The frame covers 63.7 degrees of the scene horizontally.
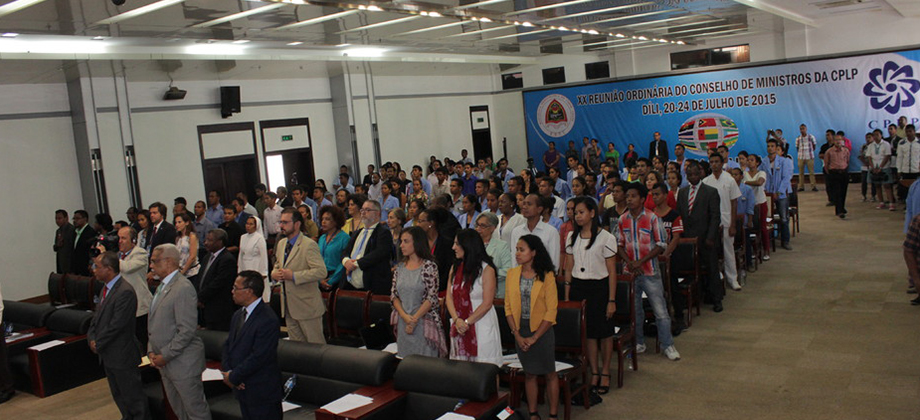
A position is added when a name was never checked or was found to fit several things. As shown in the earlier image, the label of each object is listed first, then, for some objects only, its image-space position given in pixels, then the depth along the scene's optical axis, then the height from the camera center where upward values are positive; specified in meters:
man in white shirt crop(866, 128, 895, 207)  12.99 -0.99
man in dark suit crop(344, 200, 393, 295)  6.29 -0.84
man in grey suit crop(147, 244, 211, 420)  4.76 -1.02
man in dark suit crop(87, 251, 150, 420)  5.20 -1.11
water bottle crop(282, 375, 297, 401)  4.85 -1.44
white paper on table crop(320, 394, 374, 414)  4.38 -1.47
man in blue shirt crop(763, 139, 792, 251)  10.45 -0.92
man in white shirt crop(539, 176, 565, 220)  7.80 -0.57
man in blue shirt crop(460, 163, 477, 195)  14.09 -0.64
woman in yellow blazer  4.73 -1.09
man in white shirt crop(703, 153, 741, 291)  8.17 -0.92
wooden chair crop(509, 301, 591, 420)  5.16 -1.48
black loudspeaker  13.31 +1.25
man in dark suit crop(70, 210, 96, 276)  9.90 -0.79
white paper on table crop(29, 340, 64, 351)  6.85 -1.46
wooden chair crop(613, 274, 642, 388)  5.85 -1.47
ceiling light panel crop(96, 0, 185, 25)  6.68 +1.56
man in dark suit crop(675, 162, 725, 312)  7.56 -1.00
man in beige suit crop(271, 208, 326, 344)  5.87 -0.95
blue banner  15.40 +0.40
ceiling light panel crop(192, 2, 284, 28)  7.21 +1.56
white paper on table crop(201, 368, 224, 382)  5.32 -1.46
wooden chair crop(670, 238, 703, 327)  7.24 -1.34
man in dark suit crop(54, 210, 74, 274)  10.15 -0.76
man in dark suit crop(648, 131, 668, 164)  17.73 -0.45
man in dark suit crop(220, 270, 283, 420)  4.34 -1.11
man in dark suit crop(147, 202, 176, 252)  8.39 -0.59
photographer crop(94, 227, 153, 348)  6.57 -0.77
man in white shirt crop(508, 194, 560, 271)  5.94 -0.69
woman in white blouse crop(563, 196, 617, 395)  5.48 -1.08
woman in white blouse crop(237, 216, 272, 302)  7.43 -0.83
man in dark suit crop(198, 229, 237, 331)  6.49 -0.98
